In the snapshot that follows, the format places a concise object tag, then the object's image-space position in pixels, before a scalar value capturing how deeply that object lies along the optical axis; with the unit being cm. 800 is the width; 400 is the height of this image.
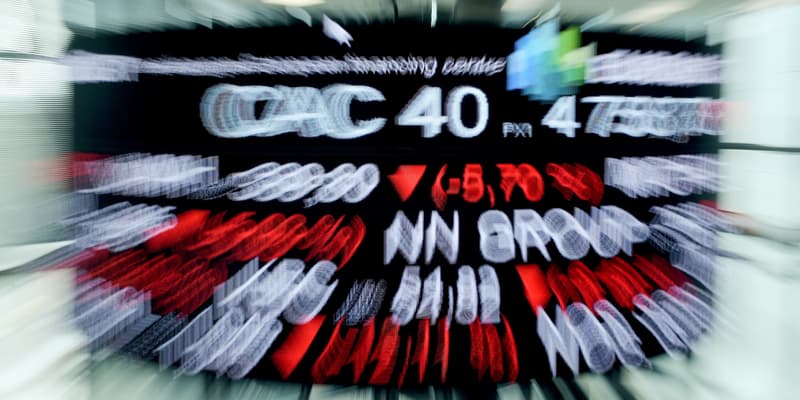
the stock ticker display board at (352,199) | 276
